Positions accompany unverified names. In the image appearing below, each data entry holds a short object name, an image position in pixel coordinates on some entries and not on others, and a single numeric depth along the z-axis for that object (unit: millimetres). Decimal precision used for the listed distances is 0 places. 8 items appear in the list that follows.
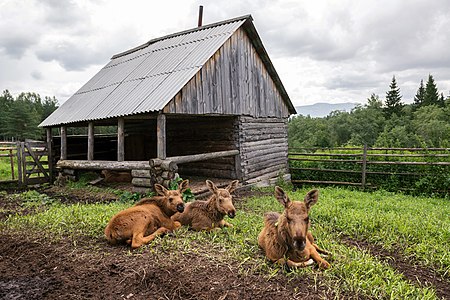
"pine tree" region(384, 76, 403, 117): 61406
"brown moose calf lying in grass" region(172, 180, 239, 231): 5574
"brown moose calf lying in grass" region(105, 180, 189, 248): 5094
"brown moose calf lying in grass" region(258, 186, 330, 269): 3766
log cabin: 10258
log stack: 9305
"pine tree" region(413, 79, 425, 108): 65600
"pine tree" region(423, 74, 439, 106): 59006
